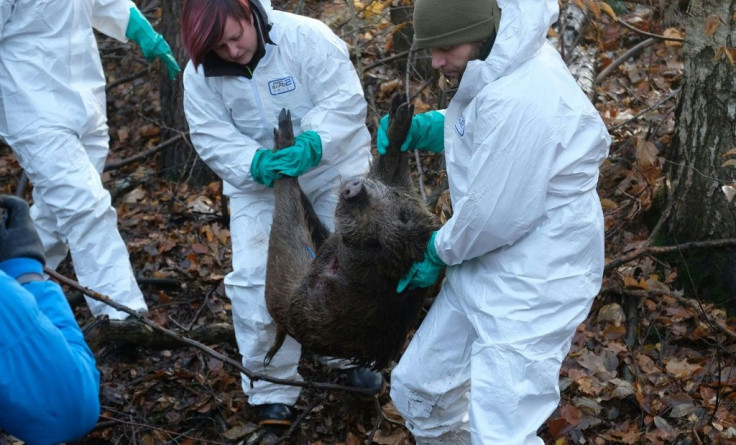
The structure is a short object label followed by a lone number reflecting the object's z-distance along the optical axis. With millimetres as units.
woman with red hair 4777
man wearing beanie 3508
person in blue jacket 3098
